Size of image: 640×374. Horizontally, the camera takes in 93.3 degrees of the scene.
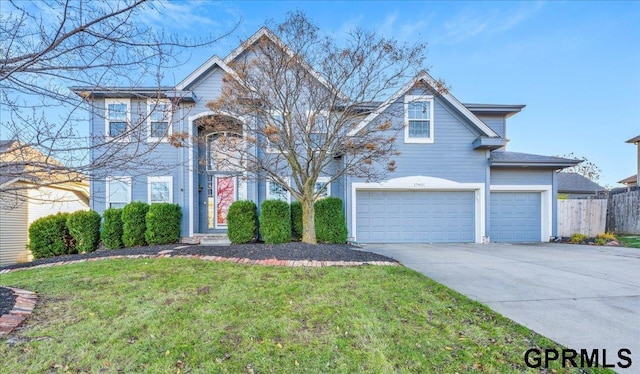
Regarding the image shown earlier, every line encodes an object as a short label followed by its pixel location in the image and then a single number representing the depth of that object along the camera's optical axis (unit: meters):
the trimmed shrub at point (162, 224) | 9.72
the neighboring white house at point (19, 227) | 12.22
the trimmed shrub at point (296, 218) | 10.64
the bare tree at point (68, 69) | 2.92
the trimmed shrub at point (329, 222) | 10.17
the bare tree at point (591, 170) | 35.91
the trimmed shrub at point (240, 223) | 9.90
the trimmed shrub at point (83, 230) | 9.72
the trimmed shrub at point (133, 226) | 9.70
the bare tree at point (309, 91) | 7.59
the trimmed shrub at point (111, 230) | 9.78
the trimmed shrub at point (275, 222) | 9.66
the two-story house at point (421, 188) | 11.08
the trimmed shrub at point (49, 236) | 9.65
